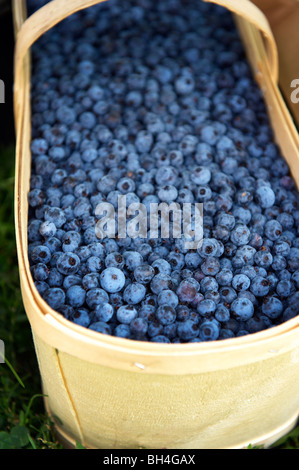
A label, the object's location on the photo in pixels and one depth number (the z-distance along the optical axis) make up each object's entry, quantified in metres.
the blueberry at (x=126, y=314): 0.50
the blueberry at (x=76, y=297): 0.50
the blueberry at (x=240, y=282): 0.51
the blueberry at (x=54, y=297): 0.50
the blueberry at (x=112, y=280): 0.51
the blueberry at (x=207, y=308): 0.50
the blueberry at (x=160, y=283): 0.51
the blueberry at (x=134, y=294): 0.51
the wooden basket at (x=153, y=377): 0.47
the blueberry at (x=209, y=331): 0.49
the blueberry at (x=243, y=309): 0.50
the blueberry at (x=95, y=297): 0.50
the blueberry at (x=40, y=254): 0.52
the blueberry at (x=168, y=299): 0.50
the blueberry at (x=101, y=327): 0.49
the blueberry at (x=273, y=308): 0.51
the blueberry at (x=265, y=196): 0.55
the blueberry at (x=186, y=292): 0.51
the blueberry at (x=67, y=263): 0.51
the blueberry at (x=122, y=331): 0.49
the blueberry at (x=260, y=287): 0.51
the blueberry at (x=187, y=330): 0.49
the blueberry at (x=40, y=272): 0.51
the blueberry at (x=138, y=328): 0.49
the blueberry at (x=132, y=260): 0.52
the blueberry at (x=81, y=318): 0.50
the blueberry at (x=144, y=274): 0.51
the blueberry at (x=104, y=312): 0.50
